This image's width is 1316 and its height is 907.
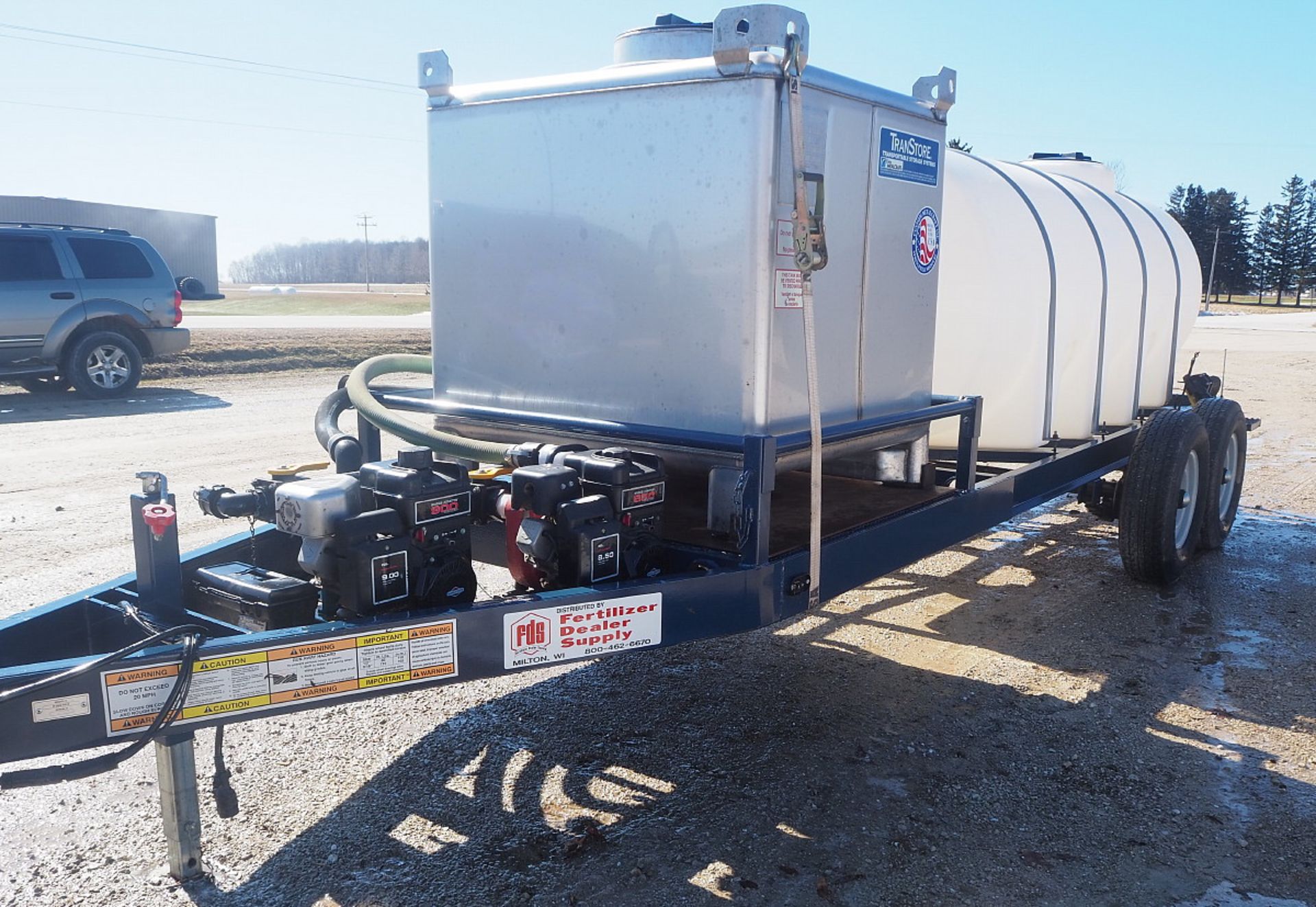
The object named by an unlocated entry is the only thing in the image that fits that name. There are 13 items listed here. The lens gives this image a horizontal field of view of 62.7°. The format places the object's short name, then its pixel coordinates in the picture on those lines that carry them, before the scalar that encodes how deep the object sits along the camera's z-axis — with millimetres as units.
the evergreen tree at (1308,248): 94062
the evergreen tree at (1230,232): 91500
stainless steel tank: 3268
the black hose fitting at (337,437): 3617
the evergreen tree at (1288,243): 95562
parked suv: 12391
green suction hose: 3870
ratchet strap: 3131
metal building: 48438
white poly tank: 5199
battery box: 2867
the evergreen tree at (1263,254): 95188
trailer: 2570
